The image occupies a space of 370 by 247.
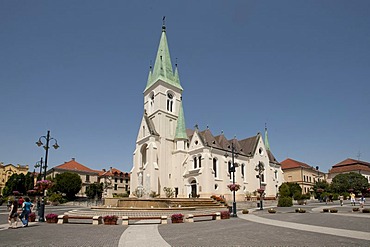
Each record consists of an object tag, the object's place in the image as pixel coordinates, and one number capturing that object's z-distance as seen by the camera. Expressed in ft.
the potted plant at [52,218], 64.95
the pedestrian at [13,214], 54.24
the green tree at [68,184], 233.14
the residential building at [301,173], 266.57
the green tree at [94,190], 240.51
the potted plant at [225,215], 75.36
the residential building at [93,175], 287.16
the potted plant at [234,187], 88.22
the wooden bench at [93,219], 63.26
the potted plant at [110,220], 62.13
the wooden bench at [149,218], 62.39
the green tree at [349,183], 225.97
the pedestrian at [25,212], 56.29
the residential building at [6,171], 327.45
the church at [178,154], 170.19
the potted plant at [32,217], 66.51
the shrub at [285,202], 128.57
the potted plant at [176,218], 66.08
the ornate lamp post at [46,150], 67.67
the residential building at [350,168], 277.74
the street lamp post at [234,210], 80.85
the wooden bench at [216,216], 73.91
